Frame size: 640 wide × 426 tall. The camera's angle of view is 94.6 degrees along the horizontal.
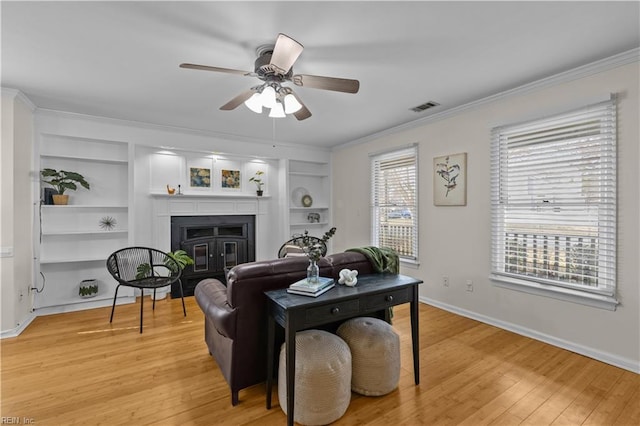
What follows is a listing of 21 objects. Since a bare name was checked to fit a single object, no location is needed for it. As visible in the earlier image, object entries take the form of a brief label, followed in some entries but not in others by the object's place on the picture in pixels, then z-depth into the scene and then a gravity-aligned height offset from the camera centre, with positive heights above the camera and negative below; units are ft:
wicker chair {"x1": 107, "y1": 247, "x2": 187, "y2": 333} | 11.04 -2.31
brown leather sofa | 6.37 -2.28
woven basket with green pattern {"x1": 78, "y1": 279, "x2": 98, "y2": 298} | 12.82 -3.36
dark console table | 5.53 -1.99
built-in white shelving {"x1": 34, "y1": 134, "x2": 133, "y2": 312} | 12.49 -0.53
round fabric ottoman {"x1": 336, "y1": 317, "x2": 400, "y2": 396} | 6.62 -3.36
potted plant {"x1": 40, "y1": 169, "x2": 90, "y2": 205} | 11.93 +1.26
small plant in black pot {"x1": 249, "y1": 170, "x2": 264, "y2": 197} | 17.24 +1.84
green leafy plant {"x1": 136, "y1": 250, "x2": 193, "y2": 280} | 11.88 -2.23
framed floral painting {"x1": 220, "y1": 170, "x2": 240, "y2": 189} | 16.55 +1.85
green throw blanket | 8.16 -1.31
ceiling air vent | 11.37 +4.19
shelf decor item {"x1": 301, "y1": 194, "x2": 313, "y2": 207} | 19.25 +0.70
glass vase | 6.62 -1.34
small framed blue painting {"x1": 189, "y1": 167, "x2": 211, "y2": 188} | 15.65 +1.85
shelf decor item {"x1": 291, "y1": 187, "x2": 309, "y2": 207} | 19.25 +1.02
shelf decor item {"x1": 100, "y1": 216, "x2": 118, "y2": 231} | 13.61 -0.53
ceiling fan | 6.17 +3.19
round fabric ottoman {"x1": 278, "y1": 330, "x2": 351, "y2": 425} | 5.74 -3.37
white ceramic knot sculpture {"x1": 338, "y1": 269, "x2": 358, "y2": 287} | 6.88 -1.56
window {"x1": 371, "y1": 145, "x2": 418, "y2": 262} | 14.20 +0.55
